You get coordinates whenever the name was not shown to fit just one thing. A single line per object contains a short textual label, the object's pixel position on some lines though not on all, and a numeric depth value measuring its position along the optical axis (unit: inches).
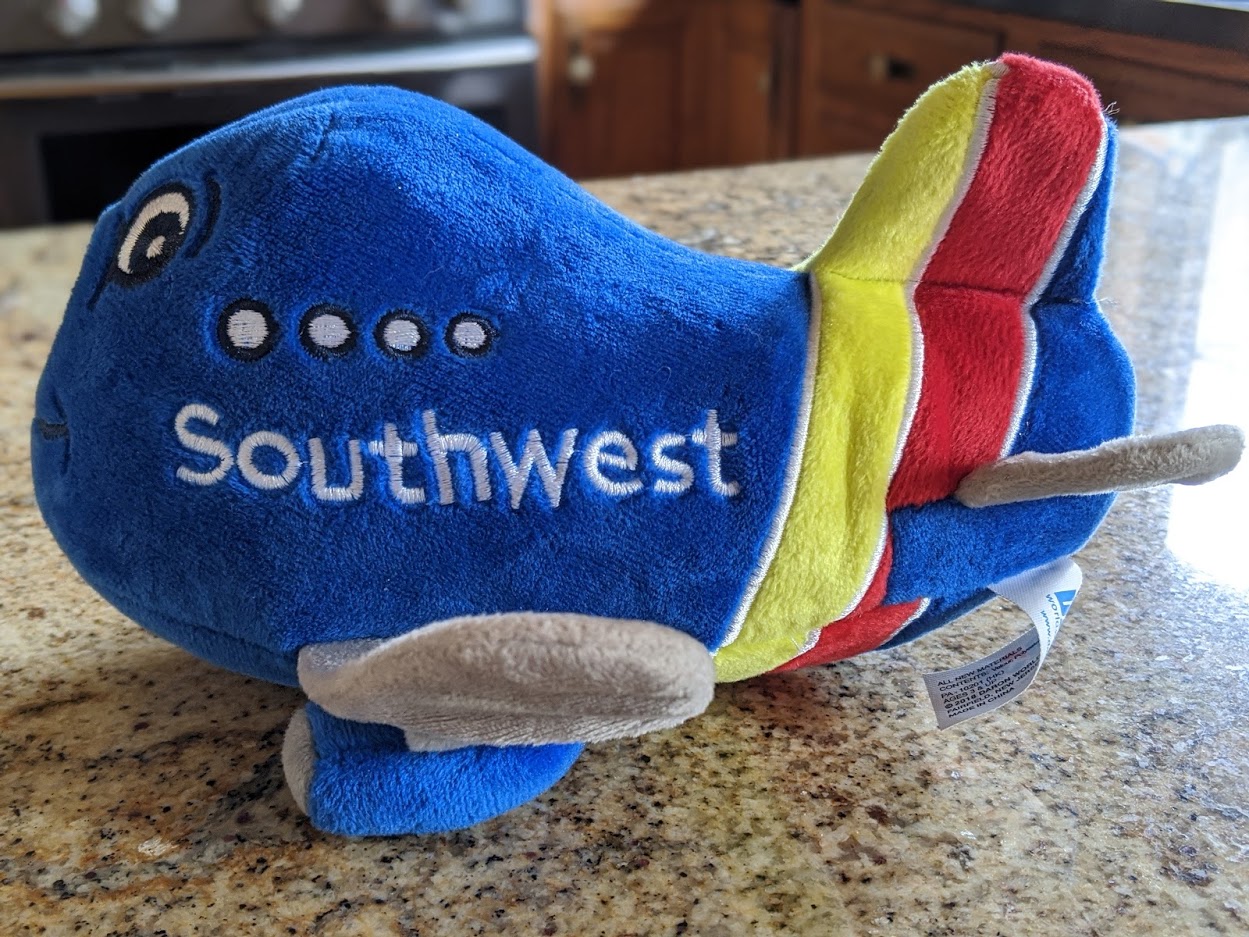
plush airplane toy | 13.8
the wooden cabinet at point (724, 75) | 73.8
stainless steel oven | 60.3
